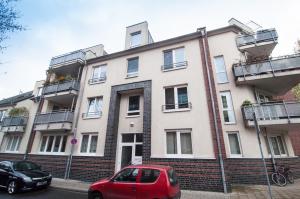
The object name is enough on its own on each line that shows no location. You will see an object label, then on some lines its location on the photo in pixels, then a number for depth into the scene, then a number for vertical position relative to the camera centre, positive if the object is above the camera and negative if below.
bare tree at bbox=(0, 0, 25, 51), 7.81 +6.14
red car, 5.16 -0.89
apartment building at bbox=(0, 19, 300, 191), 9.43 +2.80
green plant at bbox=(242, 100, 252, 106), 10.18 +3.29
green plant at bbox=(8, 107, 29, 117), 16.20 +4.22
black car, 7.89 -1.02
